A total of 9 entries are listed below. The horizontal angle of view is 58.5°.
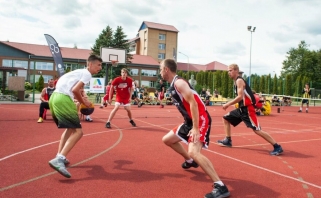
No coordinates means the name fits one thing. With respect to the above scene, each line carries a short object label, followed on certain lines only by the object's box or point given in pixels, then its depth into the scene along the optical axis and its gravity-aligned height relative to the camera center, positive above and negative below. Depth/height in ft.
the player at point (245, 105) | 20.58 -0.57
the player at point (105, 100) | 50.97 -1.35
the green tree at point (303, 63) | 235.20 +31.61
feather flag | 65.10 +8.86
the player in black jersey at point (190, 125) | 12.17 -1.34
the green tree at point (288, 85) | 132.26 +6.25
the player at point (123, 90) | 30.50 +0.40
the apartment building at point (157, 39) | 226.17 +44.80
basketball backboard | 92.89 +12.75
